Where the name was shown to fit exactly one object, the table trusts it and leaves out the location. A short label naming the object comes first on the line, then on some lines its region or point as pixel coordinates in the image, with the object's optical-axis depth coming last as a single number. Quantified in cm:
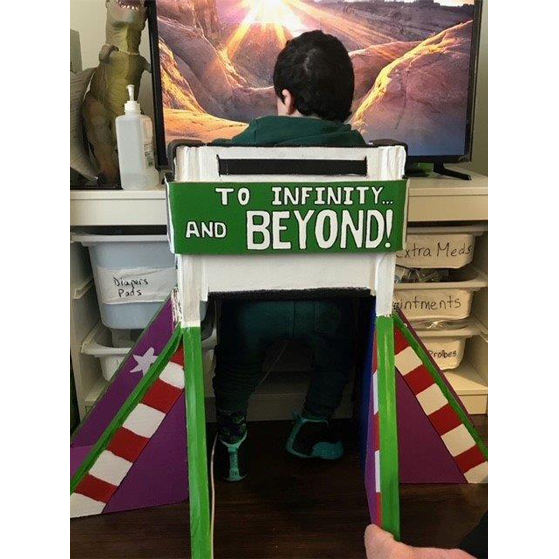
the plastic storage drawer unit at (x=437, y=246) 136
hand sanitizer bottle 120
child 99
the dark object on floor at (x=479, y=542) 86
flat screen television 137
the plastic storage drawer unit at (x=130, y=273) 126
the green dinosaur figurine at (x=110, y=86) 130
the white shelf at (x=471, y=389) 146
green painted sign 91
